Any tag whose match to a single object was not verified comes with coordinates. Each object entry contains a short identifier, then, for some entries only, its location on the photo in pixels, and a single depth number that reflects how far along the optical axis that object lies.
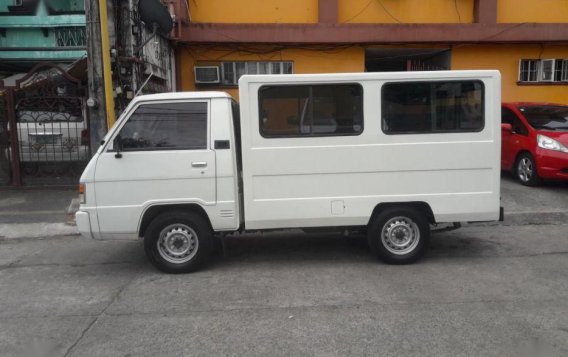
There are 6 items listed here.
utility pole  8.76
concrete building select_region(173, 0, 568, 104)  12.26
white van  5.61
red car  9.14
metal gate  10.04
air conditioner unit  12.48
